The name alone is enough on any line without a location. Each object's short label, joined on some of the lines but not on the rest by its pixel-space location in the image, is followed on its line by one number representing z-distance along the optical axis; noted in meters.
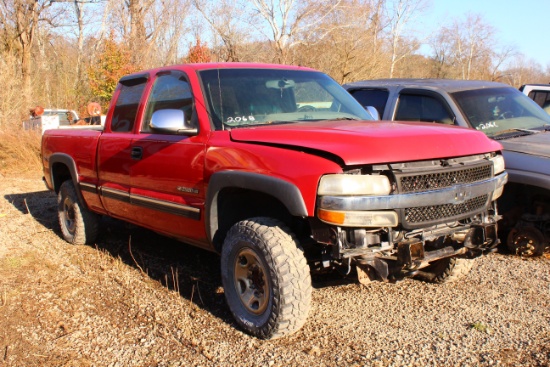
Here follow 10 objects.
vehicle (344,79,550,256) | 5.00
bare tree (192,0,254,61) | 24.34
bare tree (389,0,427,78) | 40.66
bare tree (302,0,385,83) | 25.52
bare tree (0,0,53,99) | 22.56
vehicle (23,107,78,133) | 14.16
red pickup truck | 3.13
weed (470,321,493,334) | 3.67
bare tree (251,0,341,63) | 24.81
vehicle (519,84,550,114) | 8.47
